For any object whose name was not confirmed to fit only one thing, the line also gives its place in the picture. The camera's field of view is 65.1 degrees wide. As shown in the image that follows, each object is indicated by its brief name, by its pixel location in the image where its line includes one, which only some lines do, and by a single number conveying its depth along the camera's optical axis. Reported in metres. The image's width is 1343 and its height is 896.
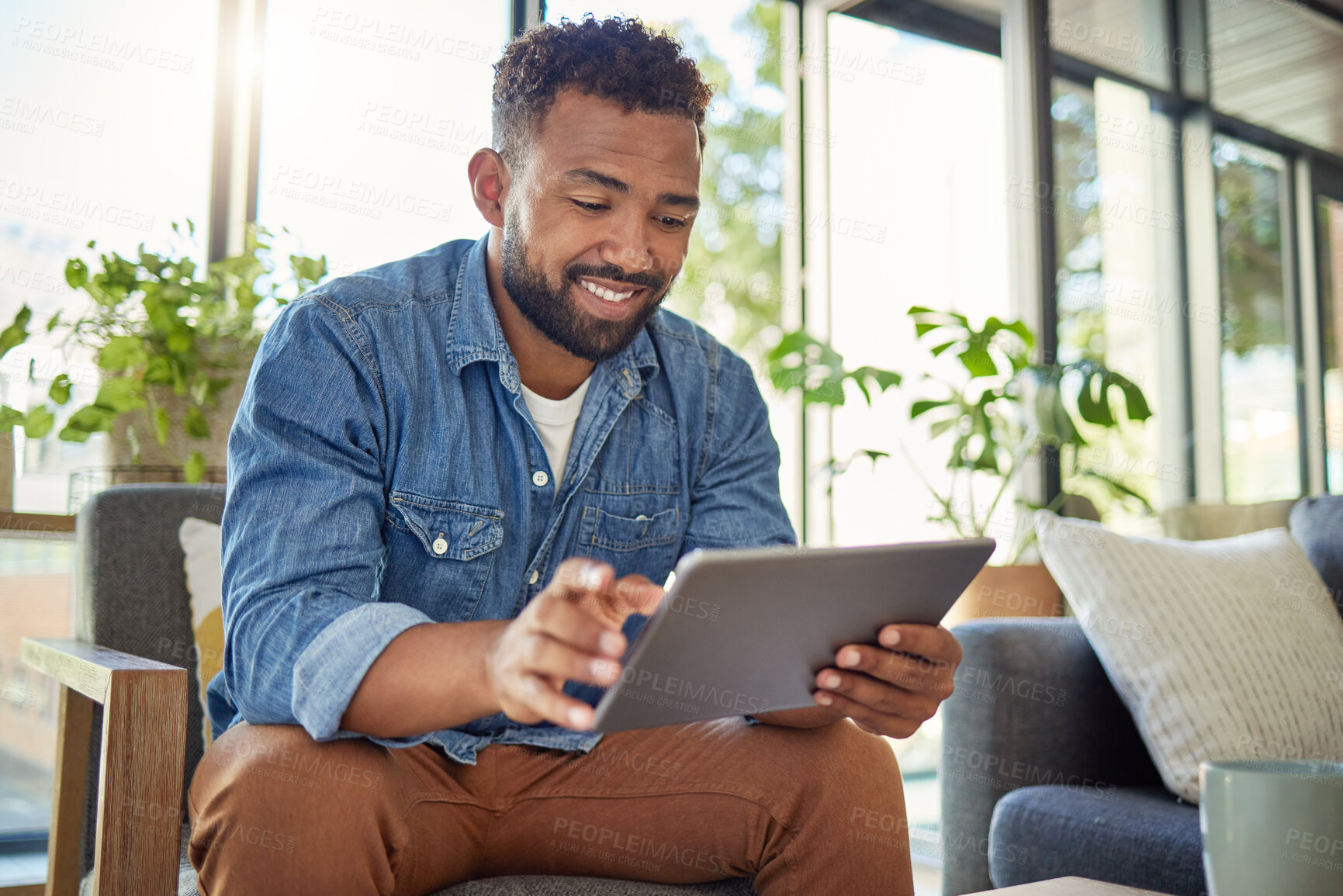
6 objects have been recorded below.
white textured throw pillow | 1.46
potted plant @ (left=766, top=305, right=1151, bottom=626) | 2.52
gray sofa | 1.40
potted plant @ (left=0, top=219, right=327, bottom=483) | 1.76
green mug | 0.67
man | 0.86
